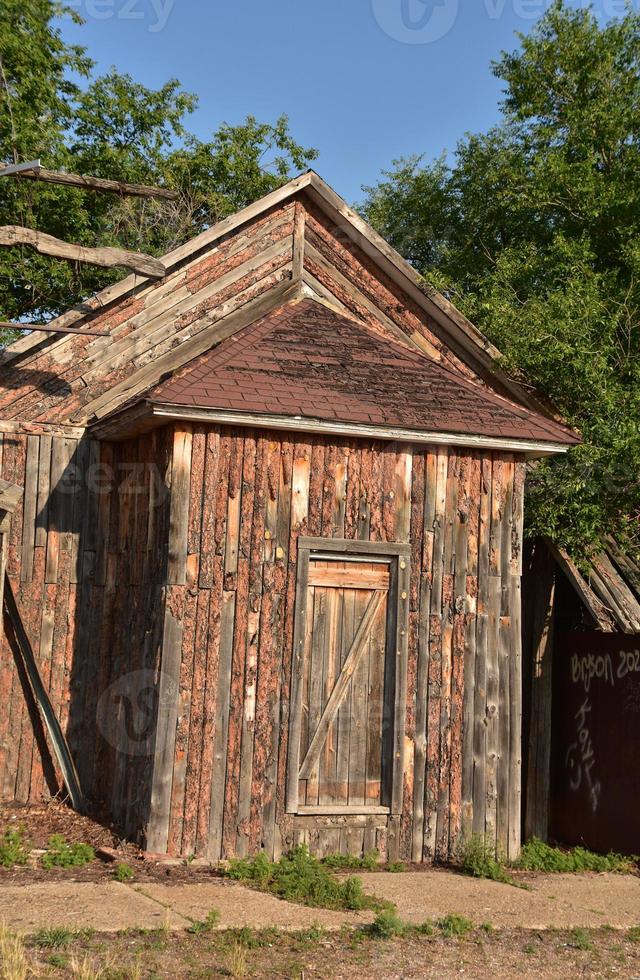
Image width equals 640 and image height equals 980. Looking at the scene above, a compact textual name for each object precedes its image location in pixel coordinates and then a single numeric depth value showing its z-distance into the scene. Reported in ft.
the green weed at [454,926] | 22.63
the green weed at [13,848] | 26.55
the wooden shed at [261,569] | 28.07
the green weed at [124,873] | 25.41
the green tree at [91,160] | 58.65
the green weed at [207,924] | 21.41
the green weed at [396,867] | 28.32
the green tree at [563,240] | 36.45
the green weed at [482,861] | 28.50
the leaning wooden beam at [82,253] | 31.73
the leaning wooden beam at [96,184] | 31.68
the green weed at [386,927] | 22.08
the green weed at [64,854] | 26.78
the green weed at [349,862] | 28.09
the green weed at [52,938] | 19.88
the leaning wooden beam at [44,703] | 32.24
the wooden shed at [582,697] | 33.14
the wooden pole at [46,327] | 29.97
